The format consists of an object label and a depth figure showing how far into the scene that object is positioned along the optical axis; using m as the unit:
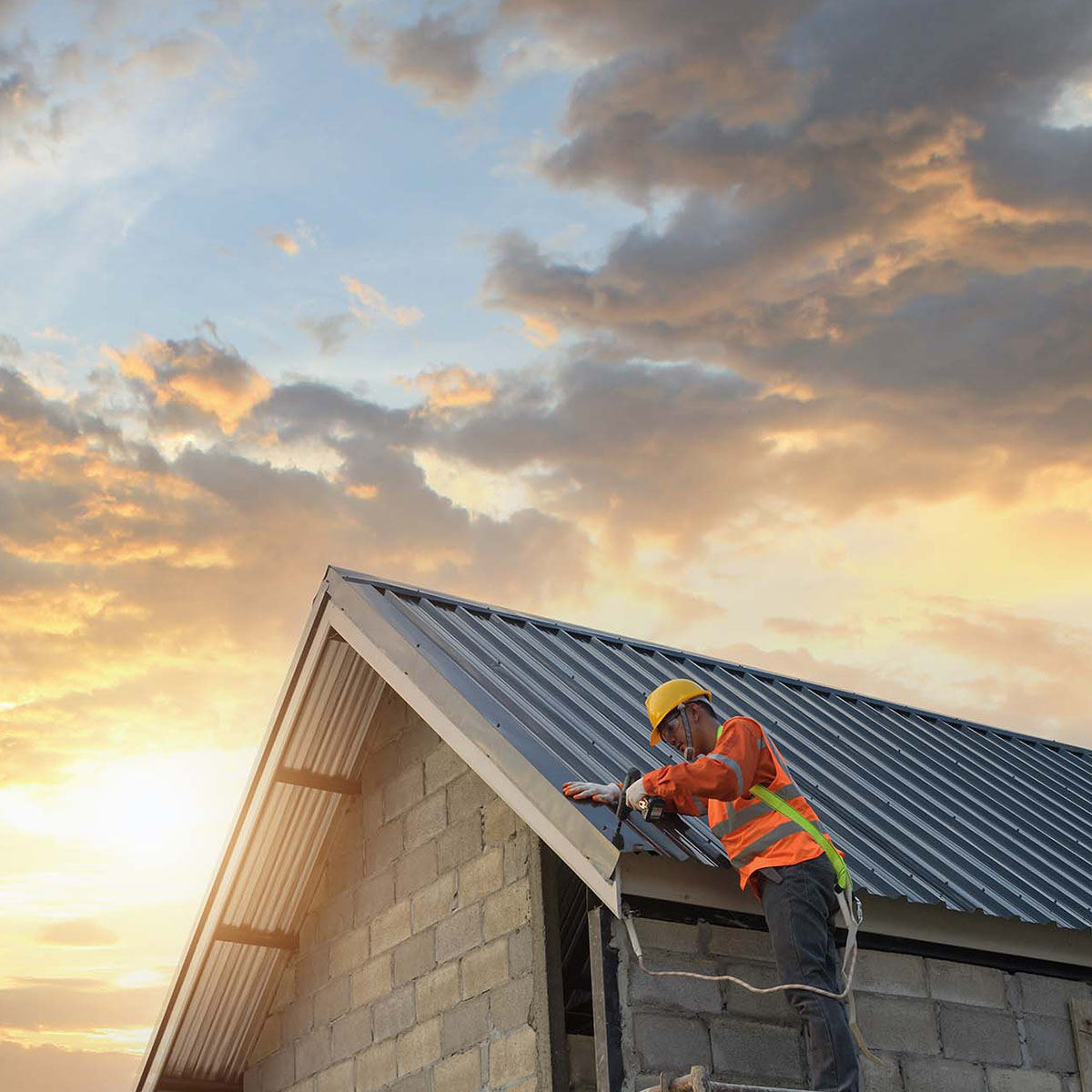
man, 6.47
